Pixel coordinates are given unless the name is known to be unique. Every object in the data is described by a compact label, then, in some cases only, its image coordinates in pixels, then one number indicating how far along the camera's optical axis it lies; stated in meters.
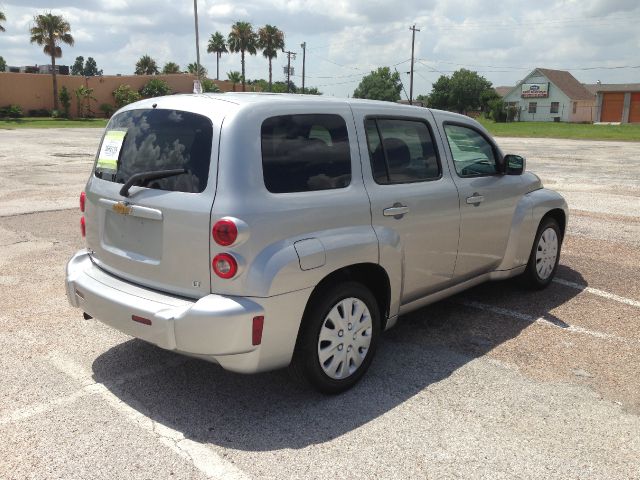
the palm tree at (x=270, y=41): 79.62
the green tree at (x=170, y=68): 88.00
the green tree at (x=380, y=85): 112.55
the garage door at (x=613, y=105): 75.12
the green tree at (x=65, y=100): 56.00
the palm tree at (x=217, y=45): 88.12
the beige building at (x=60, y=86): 55.04
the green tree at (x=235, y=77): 79.81
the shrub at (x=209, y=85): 62.44
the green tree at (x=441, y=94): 97.50
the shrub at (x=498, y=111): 71.46
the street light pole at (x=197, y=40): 34.24
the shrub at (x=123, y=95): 58.25
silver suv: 3.27
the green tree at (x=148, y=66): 87.12
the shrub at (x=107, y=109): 59.47
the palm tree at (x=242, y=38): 78.19
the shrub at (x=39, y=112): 56.47
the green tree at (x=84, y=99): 57.94
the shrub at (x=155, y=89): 60.38
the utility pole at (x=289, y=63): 77.36
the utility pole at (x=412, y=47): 68.25
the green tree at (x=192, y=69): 76.44
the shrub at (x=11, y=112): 52.94
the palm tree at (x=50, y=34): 58.12
